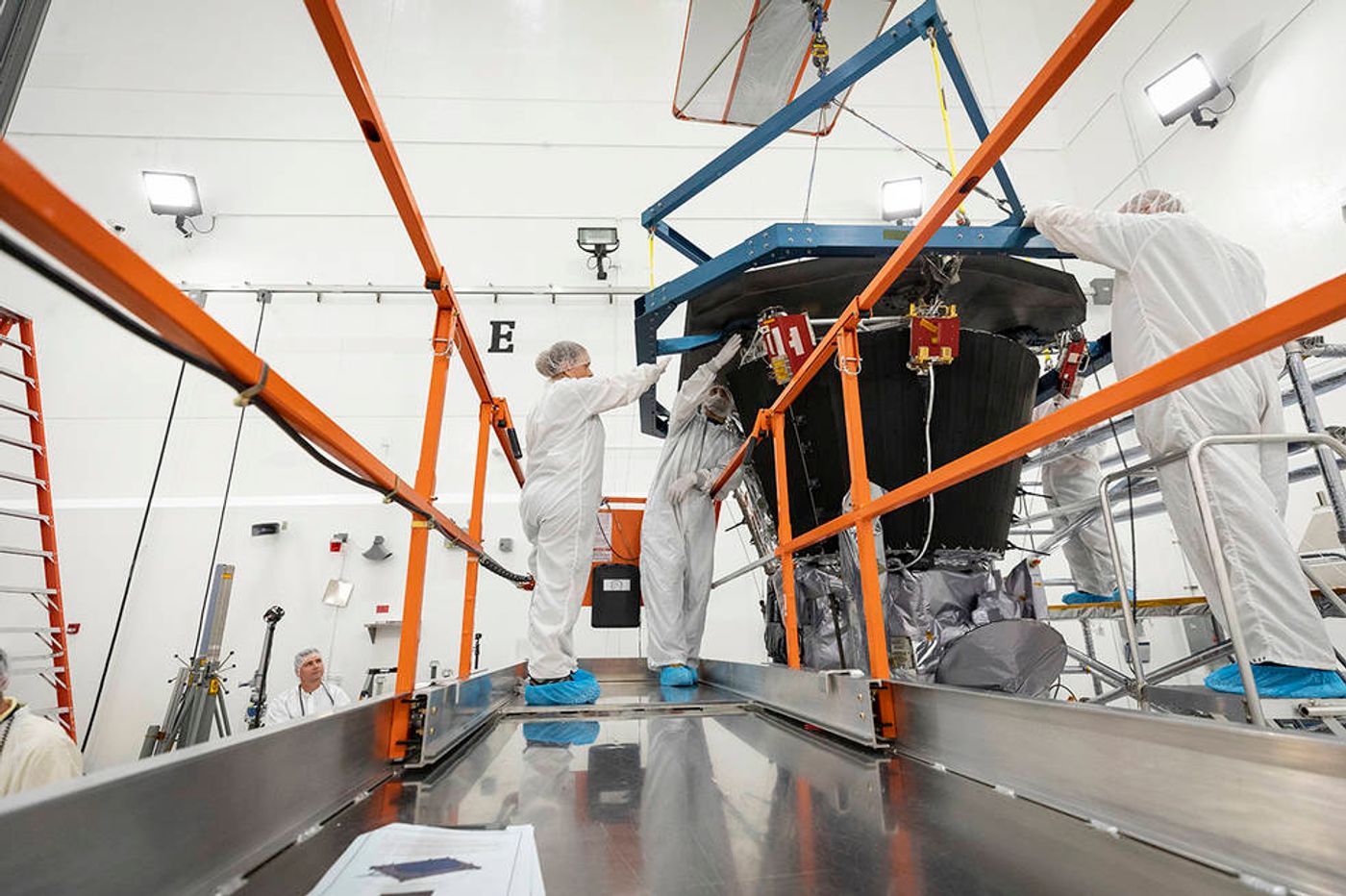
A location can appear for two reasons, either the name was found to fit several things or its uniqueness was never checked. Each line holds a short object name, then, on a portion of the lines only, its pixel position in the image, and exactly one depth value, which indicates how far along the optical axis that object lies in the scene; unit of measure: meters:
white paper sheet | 0.68
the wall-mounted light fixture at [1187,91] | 4.36
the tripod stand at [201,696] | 3.96
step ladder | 3.66
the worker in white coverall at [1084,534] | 3.04
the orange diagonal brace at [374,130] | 0.92
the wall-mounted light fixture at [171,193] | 5.46
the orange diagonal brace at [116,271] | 0.44
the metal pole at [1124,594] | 1.55
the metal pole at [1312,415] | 1.65
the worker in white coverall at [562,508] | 2.31
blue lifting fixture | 2.23
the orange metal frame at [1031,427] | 0.67
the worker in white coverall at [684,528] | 3.05
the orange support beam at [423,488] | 1.40
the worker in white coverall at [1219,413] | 1.48
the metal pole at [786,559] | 2.07
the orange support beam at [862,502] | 1.51
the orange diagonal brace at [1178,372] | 0.62
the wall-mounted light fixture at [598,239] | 5.57
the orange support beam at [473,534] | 2.21
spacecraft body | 2.33
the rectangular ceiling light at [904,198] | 5.94
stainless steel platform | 0.61
